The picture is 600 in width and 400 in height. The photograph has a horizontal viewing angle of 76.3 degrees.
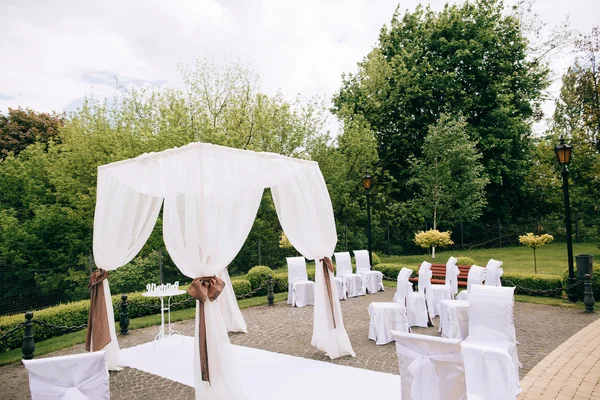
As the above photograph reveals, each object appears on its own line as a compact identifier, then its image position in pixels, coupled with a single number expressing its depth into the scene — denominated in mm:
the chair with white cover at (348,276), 11789
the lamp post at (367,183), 13008
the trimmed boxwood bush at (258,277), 12461
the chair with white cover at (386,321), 7016
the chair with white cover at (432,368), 3174
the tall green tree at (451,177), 16625
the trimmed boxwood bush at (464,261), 12213
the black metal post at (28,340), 6785
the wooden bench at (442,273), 11227
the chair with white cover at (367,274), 12195
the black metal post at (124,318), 8477
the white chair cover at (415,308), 8084
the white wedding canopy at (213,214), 4992
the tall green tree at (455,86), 19688
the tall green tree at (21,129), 20291
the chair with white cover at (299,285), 10688
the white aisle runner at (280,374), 5000
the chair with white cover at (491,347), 4477
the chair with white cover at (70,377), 3086
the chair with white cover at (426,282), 8656
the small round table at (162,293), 6738
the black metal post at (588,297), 8586
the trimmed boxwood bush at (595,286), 9430
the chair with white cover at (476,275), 7810
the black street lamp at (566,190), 9211
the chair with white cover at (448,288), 8898
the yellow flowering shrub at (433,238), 13555
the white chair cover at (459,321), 5758
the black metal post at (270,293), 11055
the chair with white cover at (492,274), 8352
